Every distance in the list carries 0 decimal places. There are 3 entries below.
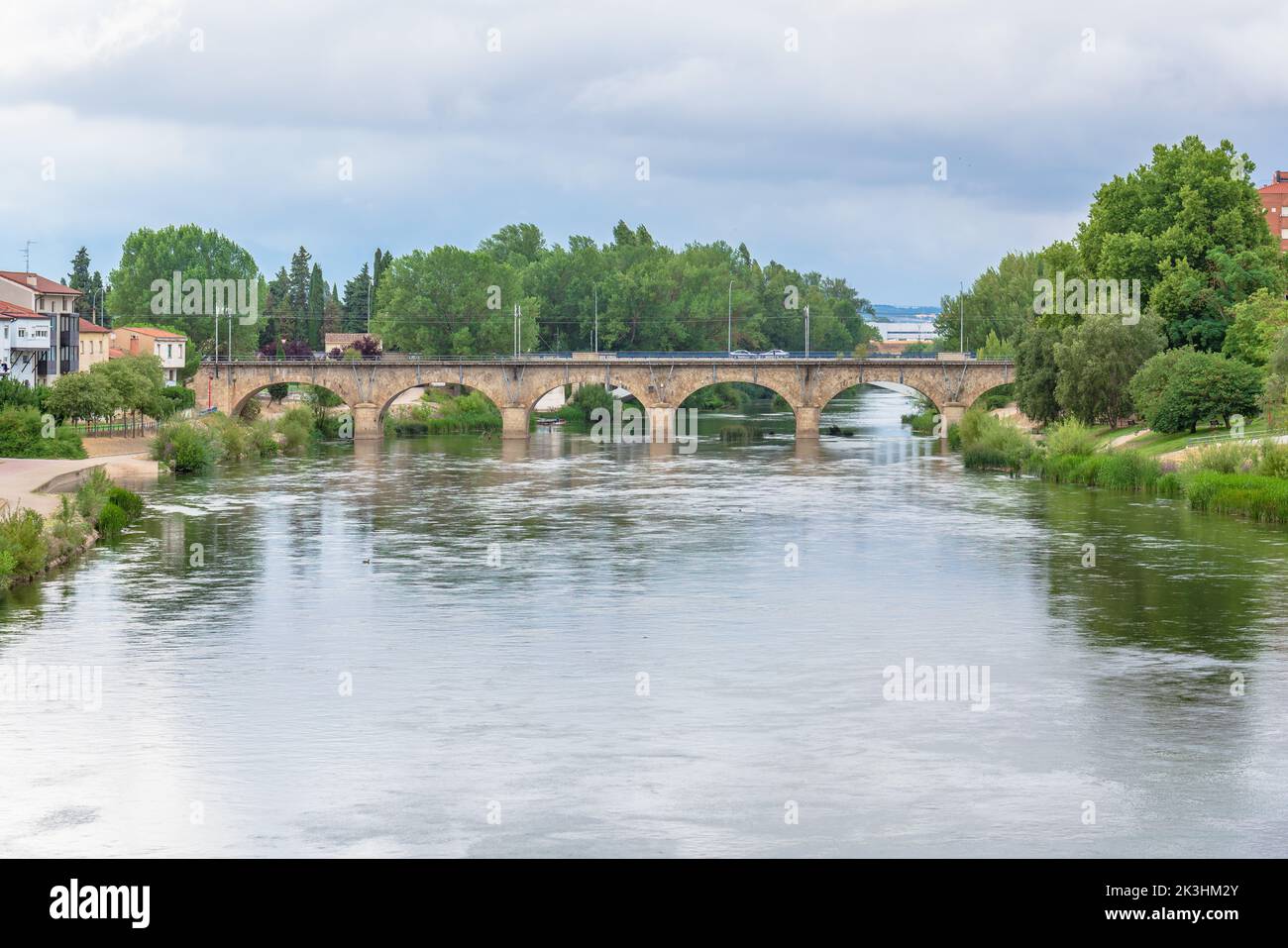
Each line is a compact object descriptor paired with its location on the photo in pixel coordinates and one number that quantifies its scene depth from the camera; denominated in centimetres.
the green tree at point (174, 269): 16475
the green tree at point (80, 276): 19538
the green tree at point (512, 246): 19902
